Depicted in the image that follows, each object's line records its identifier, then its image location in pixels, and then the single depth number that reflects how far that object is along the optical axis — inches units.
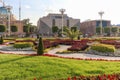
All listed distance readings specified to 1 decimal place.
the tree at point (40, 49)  595.2
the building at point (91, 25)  4664.1
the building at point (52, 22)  4459.2
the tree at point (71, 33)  1165.8
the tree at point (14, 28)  2797.5
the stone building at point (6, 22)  3446.4
